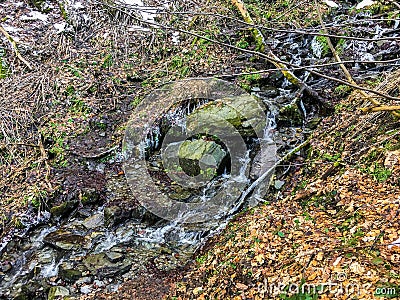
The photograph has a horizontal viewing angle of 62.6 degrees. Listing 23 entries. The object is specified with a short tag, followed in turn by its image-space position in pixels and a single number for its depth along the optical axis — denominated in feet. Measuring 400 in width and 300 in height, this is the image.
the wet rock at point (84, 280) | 15.70
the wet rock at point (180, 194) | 19.99
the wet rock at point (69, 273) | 15.89
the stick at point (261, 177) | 18.12
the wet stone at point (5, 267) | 16.67
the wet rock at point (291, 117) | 21.93
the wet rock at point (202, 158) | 20.49
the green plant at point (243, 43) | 28.60
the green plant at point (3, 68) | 26.05
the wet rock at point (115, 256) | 16.76
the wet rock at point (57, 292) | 14.99
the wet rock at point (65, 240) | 17.60
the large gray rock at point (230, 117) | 21.79
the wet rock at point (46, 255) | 17.01
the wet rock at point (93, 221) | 18.84
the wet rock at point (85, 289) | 15.27
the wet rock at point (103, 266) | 16.08
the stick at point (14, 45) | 26.82
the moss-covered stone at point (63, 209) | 19.42
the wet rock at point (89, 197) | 19.98
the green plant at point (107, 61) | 28.84
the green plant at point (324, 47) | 25.90
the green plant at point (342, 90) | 21.78
